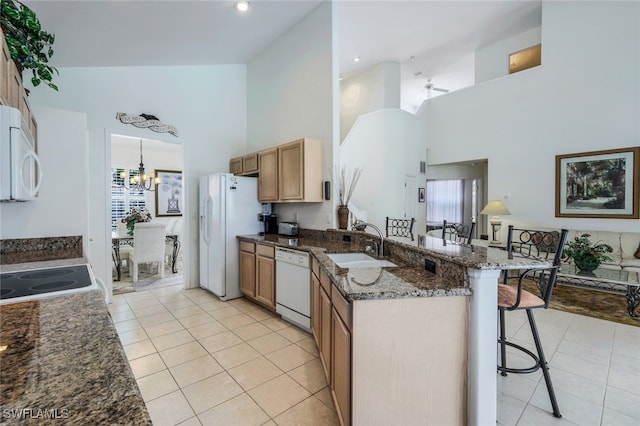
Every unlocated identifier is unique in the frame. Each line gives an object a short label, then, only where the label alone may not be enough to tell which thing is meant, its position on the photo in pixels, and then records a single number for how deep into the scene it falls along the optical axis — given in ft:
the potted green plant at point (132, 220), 17.95
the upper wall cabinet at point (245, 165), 14.01
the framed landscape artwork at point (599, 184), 14.19
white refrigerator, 12.90
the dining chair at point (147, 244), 15.65
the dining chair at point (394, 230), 18.95
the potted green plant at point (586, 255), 11.29
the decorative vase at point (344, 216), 11.42
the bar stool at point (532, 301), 5.72
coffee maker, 14.08
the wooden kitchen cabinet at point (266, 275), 11.16
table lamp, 17.90
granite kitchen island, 4.60
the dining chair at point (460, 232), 11.85
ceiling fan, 28.12
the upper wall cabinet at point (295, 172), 11.49
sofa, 13.23
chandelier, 20.81
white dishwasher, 9.65
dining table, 16.31
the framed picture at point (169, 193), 25.09
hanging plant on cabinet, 5.35
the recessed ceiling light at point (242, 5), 10.48
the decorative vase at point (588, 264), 11.27
